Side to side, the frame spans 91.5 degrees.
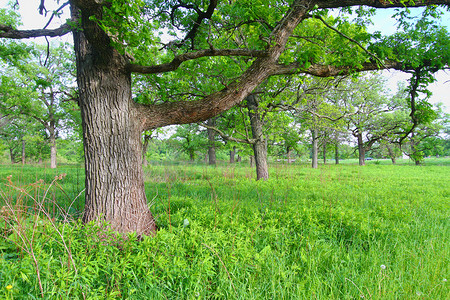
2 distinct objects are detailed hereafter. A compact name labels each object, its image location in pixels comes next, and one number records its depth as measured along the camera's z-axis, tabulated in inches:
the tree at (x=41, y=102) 652.1
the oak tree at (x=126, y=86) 122.4
